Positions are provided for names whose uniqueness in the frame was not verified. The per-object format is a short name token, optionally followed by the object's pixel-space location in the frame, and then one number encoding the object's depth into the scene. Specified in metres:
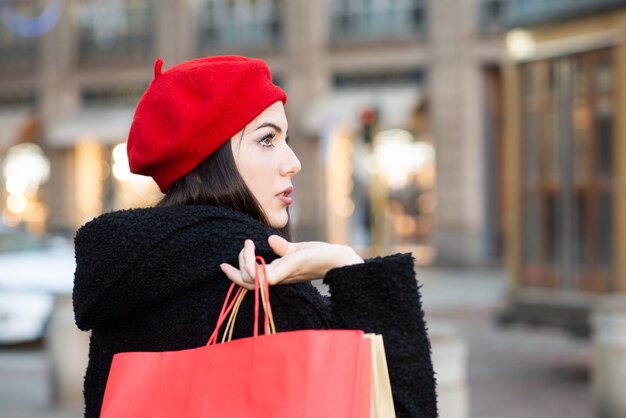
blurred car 11.04
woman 1.83
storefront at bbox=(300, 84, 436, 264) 26.39
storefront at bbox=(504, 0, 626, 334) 10.02
